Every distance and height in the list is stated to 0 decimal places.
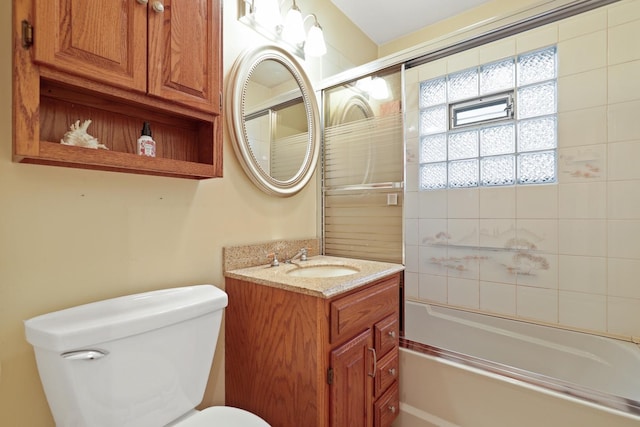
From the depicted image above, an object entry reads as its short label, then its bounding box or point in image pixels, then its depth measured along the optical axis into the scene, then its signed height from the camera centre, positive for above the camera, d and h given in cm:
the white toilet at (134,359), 70 -40
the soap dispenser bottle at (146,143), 94 +23
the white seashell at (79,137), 81 +22
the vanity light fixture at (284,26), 140 +99
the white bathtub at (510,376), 108 -80
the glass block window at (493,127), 188 +63
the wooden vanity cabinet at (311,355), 99 -55
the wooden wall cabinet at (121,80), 68 +38
